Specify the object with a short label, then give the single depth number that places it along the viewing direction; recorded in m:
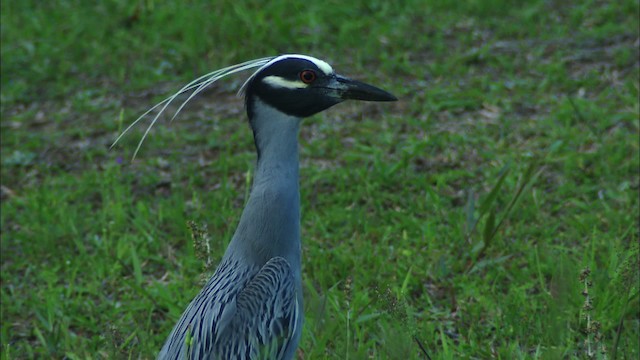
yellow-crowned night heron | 6.75
